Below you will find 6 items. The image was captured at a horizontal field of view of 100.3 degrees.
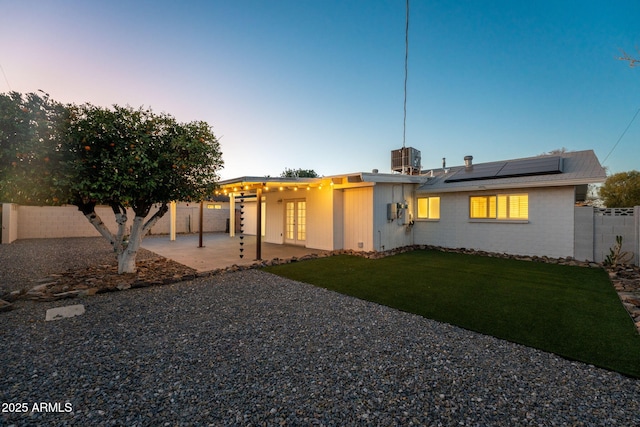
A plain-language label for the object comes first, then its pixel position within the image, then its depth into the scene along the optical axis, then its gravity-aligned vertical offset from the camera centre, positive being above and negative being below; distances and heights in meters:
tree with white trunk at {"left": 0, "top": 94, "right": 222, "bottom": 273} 4.86 +0.96
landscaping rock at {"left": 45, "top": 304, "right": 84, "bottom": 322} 3.78 -1.49
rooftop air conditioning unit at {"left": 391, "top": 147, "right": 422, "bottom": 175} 11.91 +2.45
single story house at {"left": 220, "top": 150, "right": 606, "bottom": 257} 7.98 +0.32
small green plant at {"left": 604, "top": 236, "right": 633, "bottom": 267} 7.02 -1.04
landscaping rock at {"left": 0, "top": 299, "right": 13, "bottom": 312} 3.98 -1.43
